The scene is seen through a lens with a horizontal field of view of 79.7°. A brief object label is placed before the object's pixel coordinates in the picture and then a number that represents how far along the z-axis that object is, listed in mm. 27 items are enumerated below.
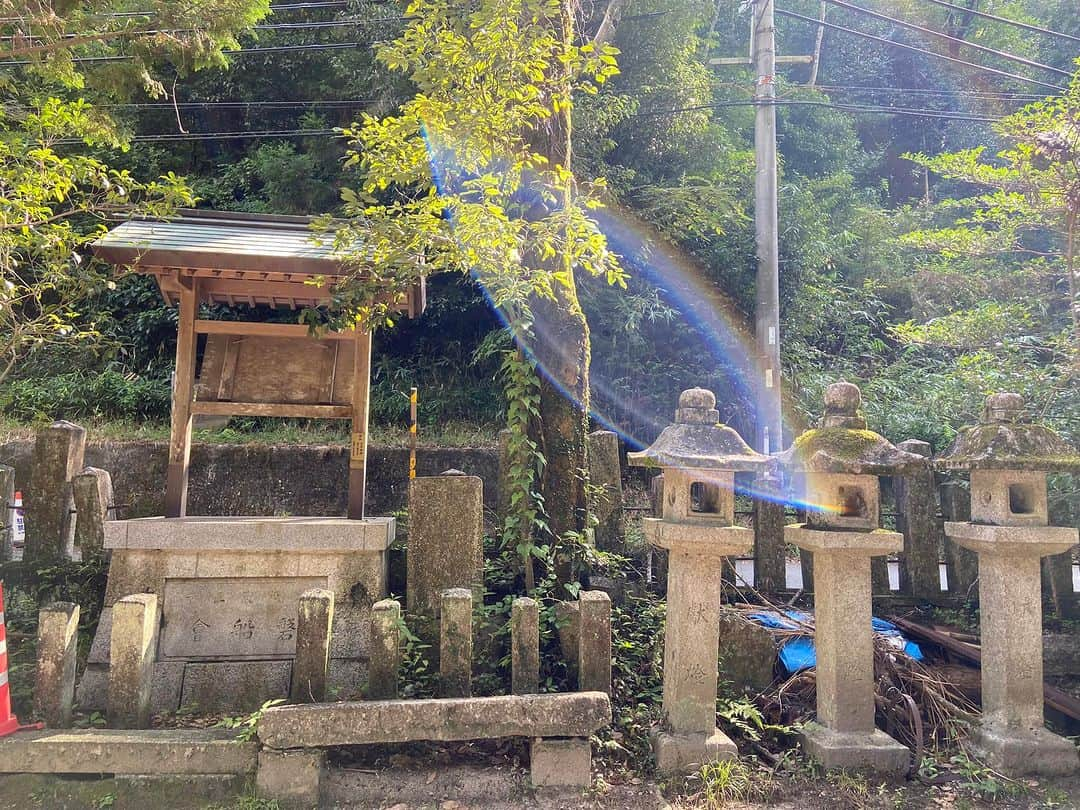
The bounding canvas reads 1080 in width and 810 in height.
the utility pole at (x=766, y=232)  9570
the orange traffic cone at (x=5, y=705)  3646
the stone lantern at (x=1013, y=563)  3932
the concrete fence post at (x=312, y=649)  3684
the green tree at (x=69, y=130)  5371
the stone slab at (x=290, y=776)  3527
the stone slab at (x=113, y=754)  3518
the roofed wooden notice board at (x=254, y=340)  5137
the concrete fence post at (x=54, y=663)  3742
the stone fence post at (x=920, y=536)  5543
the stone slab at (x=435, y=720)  3508
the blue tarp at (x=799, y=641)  4805
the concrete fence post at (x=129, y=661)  3736
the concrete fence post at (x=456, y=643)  3873
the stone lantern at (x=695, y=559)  3871
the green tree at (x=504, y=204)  4730
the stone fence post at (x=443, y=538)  4770
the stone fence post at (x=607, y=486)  5547
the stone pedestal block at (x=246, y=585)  4879
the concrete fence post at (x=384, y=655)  3775
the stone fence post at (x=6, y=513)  5551
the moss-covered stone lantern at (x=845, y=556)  3875
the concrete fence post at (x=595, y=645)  3939
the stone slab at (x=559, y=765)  3699
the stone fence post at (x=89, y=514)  5402
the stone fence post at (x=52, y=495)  5418
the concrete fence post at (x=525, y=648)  3879
